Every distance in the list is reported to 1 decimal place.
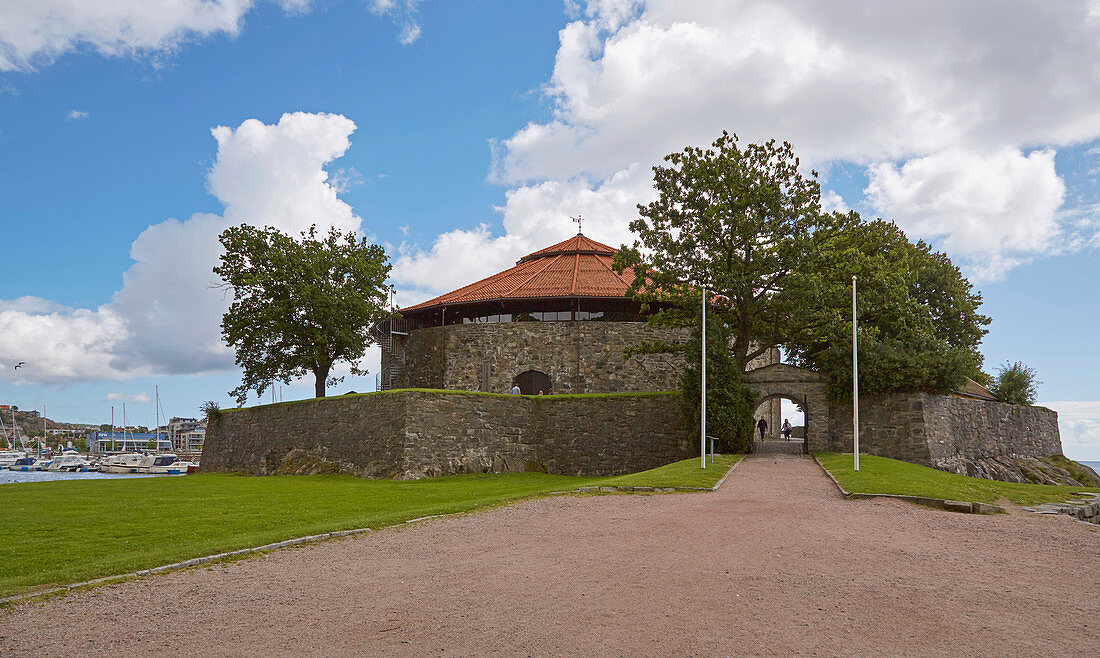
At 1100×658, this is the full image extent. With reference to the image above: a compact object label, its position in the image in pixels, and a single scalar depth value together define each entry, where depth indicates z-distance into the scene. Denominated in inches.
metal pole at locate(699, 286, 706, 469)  847.6
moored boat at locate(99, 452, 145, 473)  2851.9
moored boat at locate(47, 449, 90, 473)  3208.7
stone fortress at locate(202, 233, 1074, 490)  1120.8
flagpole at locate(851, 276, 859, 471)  880.8
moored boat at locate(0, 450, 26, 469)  3580.2
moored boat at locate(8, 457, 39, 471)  3422.7
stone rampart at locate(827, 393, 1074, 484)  1107.9
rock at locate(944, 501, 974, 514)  534.8
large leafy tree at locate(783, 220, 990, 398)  1099.3
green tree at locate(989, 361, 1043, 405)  1381.6
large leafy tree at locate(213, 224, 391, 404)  1424.7
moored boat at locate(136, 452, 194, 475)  2790.4
